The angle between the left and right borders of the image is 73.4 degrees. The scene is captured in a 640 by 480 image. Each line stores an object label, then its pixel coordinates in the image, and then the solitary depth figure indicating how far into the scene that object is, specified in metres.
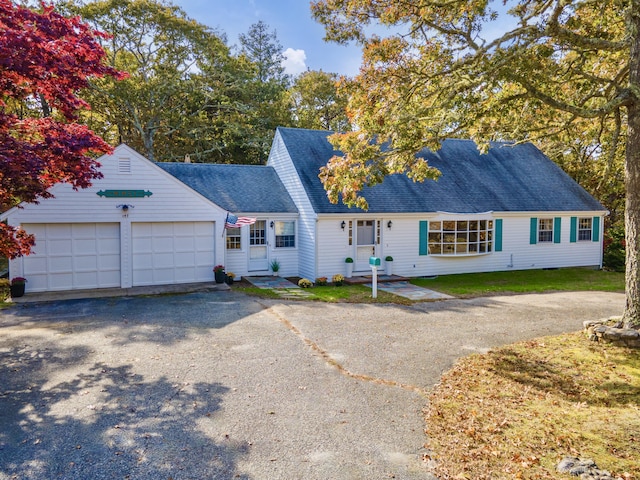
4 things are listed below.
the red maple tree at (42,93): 7.37
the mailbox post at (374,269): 12.56
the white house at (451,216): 16.55
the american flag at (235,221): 14.65
